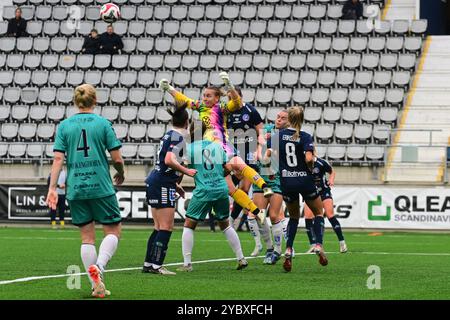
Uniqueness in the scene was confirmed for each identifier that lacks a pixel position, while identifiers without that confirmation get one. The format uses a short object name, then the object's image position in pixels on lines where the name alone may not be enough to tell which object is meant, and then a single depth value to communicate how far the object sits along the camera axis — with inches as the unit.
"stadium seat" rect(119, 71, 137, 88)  1408.7
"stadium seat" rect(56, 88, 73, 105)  1383.2
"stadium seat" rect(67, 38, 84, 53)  1486.2
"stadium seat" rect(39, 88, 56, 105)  1397.6
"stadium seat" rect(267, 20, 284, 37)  1438.2
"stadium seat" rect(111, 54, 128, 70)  1439.5
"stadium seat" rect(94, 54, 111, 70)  1444.4
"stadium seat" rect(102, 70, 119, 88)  1412.4
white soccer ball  1116.8
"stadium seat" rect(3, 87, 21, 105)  1398.9
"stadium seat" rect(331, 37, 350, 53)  1379.2
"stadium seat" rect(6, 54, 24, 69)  1466.5
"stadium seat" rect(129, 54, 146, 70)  1434.5
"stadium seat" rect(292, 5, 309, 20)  1453.4
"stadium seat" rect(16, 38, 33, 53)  1496.1
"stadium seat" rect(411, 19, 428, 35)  1390.3
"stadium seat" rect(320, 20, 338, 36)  1412.4
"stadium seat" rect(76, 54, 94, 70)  1449.3
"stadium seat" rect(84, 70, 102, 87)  1413.6
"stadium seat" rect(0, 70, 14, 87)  1435.8
